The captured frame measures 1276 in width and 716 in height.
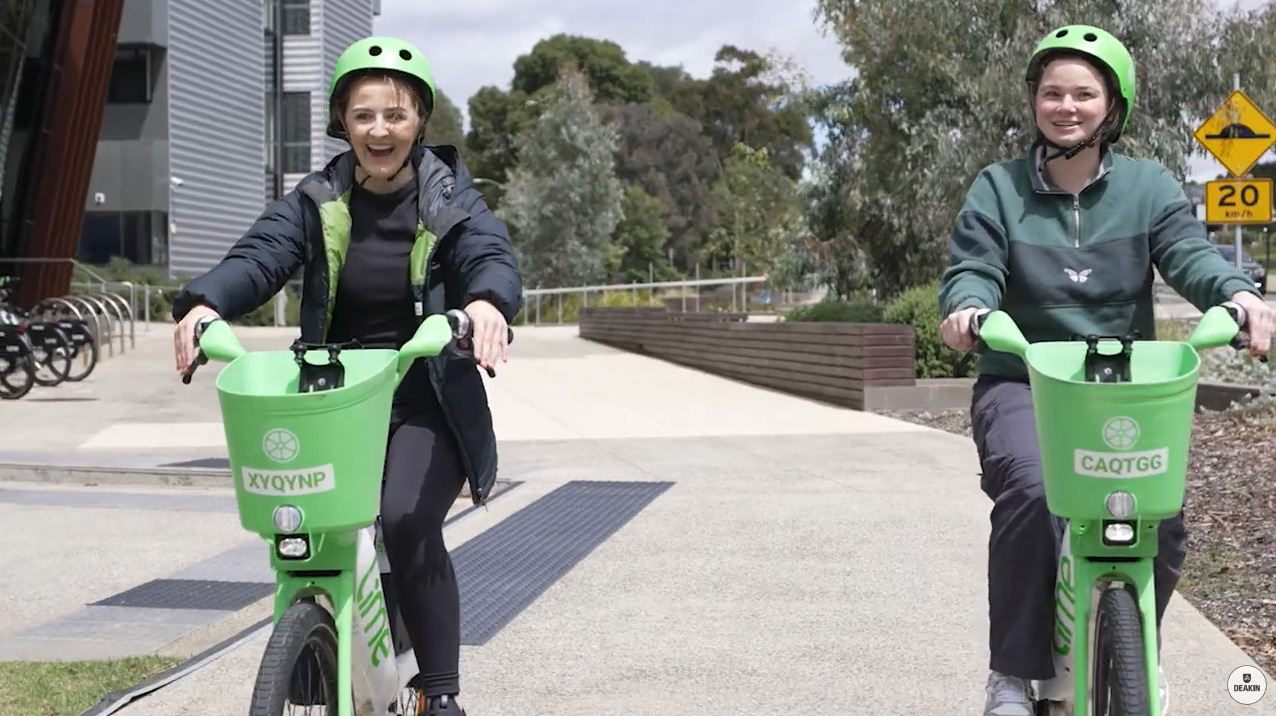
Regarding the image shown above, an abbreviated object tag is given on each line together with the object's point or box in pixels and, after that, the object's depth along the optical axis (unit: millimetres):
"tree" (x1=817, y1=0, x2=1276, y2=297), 18828
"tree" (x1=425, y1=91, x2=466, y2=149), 83812
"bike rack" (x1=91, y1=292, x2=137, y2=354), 24359
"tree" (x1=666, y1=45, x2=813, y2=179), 76750
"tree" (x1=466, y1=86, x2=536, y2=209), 70375
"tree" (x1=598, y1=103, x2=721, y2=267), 67562
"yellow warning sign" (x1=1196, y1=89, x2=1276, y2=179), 15297
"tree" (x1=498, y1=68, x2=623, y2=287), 44844
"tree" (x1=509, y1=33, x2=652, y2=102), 75312
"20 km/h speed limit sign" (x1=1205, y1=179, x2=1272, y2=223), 15242
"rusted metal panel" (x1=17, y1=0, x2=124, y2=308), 25094
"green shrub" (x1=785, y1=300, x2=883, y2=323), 18916
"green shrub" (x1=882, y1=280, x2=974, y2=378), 16281
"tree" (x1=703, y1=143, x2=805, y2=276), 53219
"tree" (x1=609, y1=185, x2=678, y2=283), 58531
